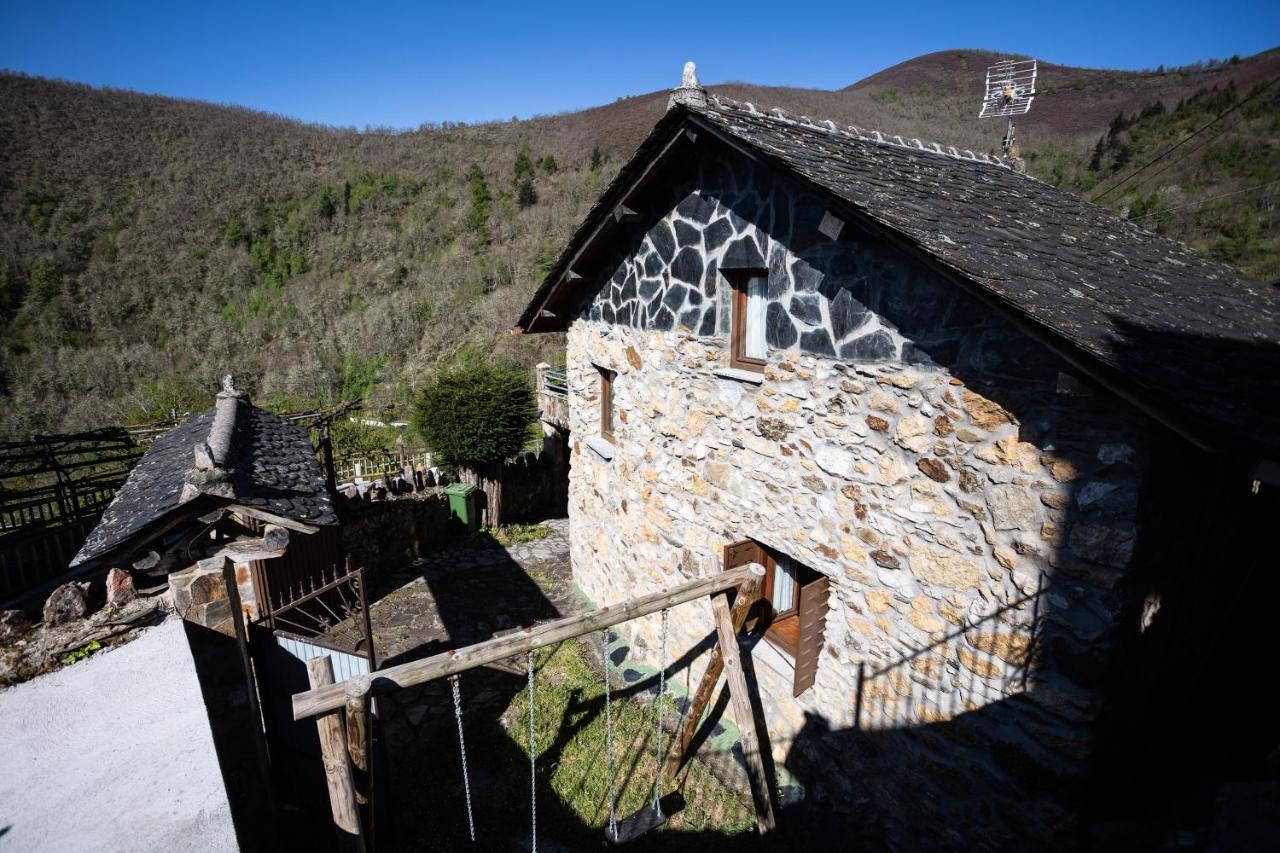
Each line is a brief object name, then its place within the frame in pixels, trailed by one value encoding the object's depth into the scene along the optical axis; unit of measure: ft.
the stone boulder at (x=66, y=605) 10.49
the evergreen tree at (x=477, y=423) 41.47
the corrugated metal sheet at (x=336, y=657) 16.99
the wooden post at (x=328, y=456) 35.98
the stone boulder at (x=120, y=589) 11.35
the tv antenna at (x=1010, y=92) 29.68
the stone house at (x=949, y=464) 10.95
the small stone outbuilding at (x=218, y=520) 12.28
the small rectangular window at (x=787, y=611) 16.80
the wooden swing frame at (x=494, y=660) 12.20
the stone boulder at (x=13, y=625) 10.04
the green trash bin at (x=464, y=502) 41.42
